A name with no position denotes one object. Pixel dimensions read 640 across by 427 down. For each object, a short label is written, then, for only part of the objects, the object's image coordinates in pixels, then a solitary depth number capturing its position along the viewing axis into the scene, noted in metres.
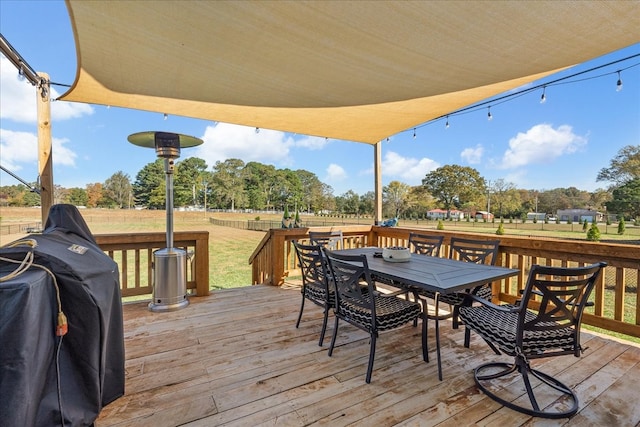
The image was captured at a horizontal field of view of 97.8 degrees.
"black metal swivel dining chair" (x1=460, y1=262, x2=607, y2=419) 1.54
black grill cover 0.98
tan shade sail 1.74
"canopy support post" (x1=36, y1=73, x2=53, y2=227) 2.86
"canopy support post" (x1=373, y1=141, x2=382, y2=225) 5.09
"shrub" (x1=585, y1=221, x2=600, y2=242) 8.68
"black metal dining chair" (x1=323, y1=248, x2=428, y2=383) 1.97
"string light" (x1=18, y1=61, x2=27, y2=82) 2.50
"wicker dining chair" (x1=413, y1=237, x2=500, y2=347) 2.56
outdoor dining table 1.91
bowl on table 2.66
